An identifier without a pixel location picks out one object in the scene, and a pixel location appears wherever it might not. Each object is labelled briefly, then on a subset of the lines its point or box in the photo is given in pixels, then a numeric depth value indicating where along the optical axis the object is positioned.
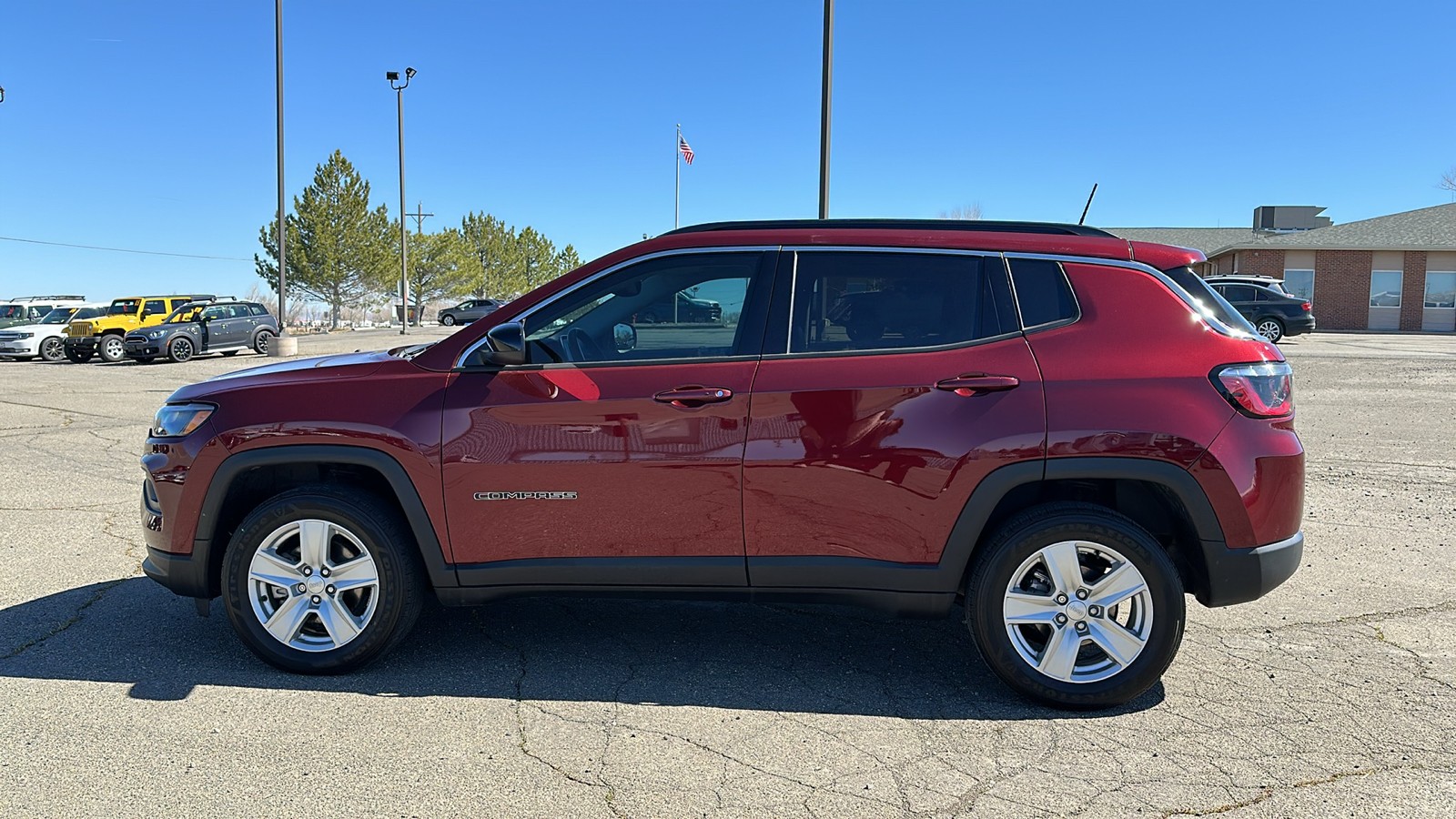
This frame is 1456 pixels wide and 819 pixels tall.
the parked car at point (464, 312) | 56.69
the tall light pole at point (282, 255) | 24.30
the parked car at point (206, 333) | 22.84
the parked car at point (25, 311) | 26.38
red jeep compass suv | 3.58
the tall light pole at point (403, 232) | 36.25
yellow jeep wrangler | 23.62
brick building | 38.84
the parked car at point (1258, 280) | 26.38
